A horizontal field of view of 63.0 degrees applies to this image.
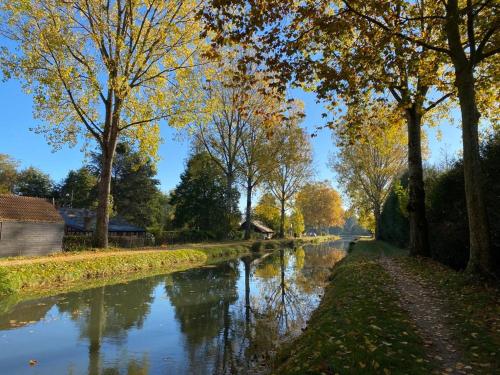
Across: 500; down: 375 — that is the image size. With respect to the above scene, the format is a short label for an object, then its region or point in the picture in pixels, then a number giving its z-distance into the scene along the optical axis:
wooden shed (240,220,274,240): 69.25
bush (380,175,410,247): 30.41
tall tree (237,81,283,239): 45.41
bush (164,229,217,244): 39.84
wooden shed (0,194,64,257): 23.47
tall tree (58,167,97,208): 59.69
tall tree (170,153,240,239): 47.16
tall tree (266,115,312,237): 47.25
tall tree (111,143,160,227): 57.56
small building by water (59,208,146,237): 42.26
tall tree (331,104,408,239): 42.06
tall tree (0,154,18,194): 60.80
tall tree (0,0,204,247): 22.67
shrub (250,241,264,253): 43.99
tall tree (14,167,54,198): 62.34
